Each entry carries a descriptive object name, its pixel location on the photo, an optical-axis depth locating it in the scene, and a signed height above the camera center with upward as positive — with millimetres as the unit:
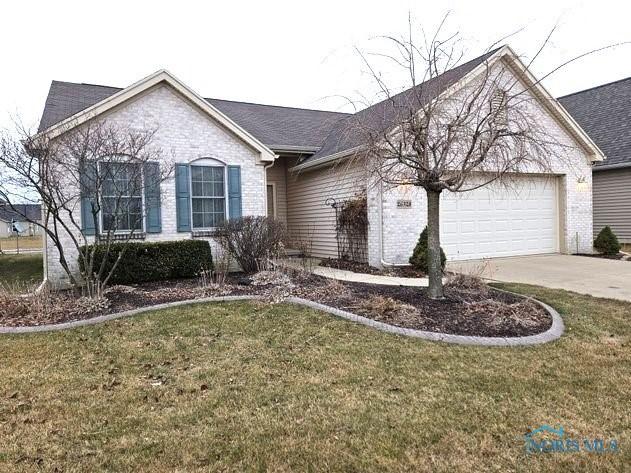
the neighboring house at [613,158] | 15078 +2094
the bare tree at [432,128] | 6191 +1389
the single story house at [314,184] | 10594 +1179
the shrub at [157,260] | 8969 -706
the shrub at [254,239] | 9930 -309
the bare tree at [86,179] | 7027 +948
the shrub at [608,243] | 13250 -732
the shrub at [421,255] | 10503 -788
